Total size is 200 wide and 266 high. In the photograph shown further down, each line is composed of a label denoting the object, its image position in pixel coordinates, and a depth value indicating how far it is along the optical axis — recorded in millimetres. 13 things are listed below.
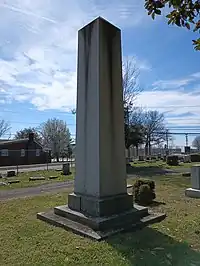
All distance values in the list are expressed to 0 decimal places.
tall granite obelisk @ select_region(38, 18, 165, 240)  4122
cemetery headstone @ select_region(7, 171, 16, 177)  13045
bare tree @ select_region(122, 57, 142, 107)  17874
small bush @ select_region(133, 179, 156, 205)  5615
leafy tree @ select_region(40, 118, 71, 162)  41103
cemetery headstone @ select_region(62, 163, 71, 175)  13498
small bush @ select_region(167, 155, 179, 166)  18301
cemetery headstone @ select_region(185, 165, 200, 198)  6543
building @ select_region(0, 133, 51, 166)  28291
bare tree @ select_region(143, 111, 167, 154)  38957
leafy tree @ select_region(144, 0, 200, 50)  2511
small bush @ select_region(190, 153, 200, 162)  21578
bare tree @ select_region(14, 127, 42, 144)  42724
